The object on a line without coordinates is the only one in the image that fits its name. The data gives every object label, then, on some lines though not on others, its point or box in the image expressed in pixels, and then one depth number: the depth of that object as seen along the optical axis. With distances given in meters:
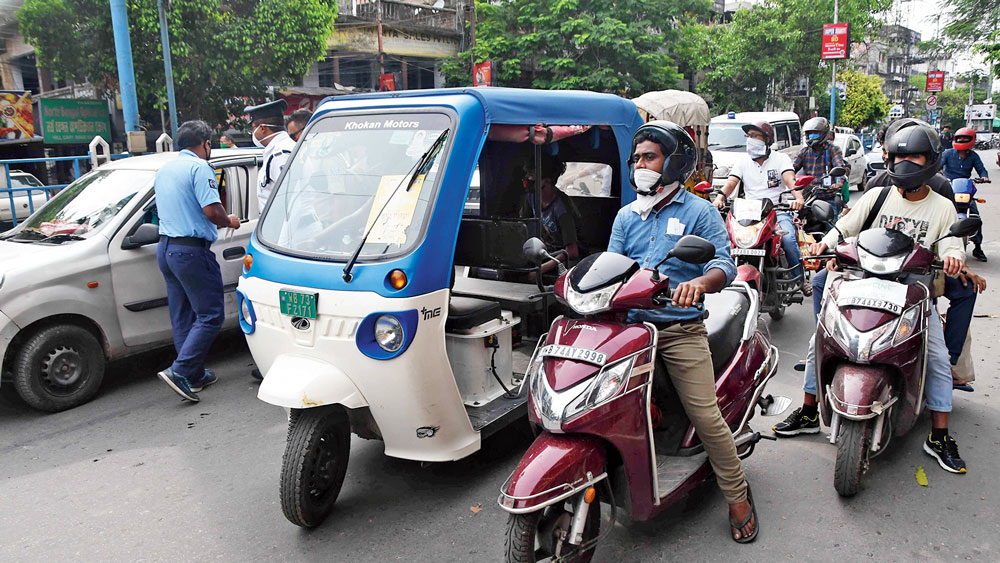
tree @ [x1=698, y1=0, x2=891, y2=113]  30.00
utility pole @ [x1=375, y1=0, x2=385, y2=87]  22.93
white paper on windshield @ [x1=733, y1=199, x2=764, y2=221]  6.37
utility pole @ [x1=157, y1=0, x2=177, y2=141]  13.16
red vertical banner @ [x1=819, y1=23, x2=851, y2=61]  28.14
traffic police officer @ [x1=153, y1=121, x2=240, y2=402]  5.11
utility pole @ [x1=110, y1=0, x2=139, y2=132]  9.71
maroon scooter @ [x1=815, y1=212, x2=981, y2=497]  3.47
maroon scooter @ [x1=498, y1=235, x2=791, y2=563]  2.63
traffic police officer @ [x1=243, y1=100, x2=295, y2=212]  5.73
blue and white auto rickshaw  3.33
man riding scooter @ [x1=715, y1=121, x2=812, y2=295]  6.96
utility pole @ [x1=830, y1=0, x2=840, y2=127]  32.90
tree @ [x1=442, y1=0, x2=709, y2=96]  23.11
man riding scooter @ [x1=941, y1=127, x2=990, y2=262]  9.26
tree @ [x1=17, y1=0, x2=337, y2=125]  14.66
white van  14.22
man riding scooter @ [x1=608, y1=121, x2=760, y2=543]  3.05
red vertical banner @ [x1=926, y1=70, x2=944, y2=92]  45.38
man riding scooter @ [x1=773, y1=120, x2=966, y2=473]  3.83
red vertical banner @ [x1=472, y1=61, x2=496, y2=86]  22.02
